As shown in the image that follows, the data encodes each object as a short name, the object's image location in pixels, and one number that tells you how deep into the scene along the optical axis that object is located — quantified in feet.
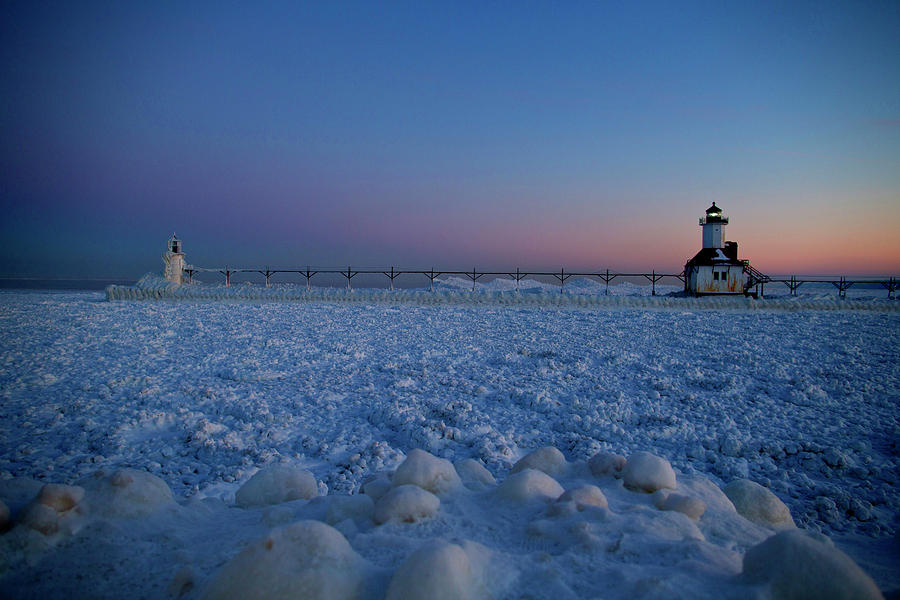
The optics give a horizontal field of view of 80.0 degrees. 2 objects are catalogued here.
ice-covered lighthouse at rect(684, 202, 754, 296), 299.11
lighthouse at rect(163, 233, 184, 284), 302.17
